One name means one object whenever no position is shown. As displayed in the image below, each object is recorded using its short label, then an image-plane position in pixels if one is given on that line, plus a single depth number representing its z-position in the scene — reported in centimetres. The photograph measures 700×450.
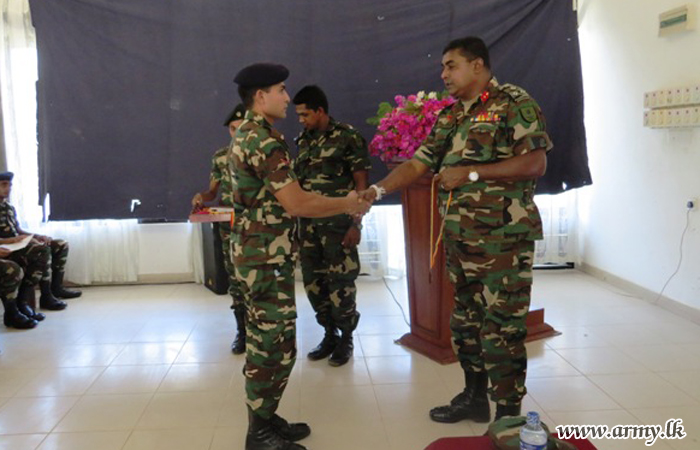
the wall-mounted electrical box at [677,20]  368
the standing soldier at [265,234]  208
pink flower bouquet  309
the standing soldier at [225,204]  338
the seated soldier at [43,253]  418
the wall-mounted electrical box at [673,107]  366
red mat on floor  138
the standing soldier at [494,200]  213
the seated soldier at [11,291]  388
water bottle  128
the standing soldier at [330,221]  312
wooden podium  319
